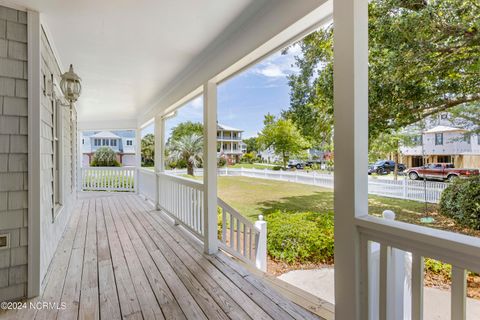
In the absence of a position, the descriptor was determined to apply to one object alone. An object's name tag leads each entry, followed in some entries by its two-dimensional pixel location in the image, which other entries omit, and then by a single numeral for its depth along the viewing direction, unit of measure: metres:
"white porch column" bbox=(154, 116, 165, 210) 6.02
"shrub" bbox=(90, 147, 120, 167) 12.05
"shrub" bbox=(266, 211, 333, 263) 3.91
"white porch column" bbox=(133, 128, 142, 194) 8.56
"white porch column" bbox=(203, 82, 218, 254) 3.32
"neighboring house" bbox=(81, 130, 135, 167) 14.66
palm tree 6.64
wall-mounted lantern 2.92
